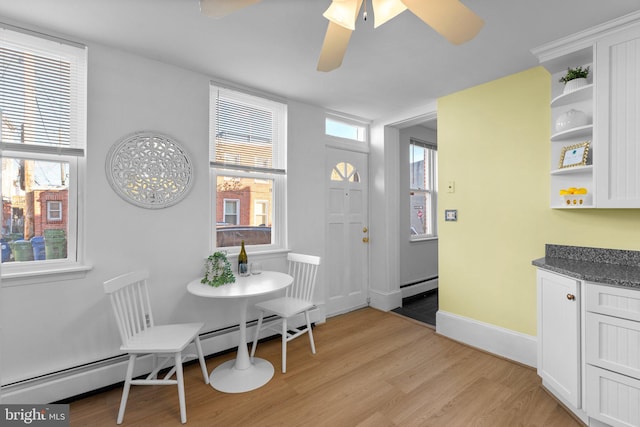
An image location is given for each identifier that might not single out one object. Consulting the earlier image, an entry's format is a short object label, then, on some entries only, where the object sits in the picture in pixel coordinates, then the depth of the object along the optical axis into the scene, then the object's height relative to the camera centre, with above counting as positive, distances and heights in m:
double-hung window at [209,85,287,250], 2.85 +0.46
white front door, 3.74 -0.23
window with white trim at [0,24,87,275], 1.95 +0.46
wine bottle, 2.70 -0.45
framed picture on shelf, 2.18 +0.46
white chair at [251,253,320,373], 2.59 -0.84
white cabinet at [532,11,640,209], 1.94 +0.73
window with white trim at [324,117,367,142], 3.76 +1.15
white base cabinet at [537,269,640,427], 1.65 -0.81
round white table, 2.20 -1.17
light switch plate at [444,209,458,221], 3.11 +0.00
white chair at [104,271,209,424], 1.88 -0.85
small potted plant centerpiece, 2.38 -0.47
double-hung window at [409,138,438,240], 4.62 +0.42
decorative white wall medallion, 2.29 +0.36
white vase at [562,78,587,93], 2.18 +0.98
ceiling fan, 1.24 +0.88
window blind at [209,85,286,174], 2.83 +0.84
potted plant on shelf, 2.18 +1.03
